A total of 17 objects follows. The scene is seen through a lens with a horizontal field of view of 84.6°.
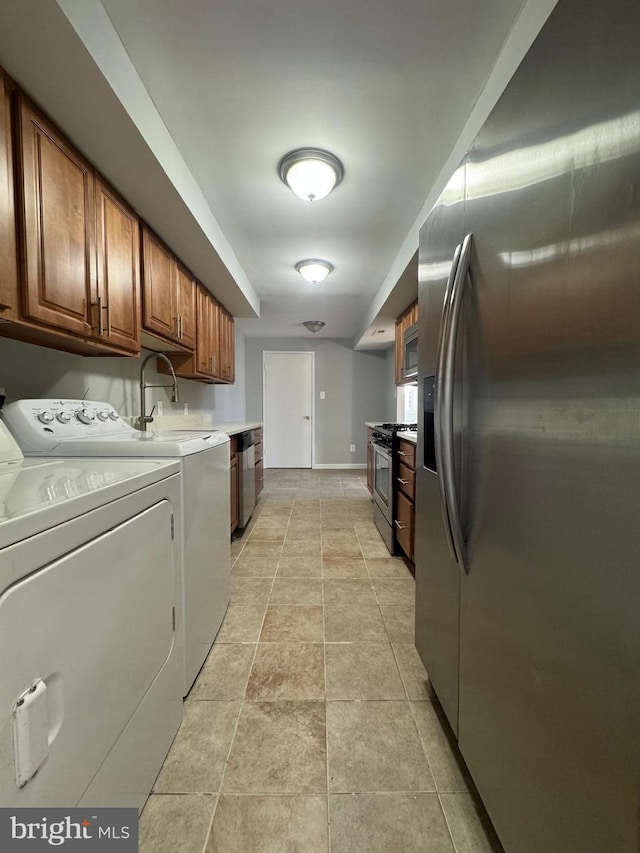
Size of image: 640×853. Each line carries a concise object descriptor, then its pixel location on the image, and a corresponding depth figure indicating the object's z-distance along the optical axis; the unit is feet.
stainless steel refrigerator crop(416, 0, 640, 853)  1.58
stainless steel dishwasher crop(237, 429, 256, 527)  9.82
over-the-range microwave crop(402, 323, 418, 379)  10.27
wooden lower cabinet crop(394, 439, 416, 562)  7.40
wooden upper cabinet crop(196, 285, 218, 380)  9.59
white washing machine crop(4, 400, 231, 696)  4.14
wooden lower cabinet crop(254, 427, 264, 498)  12.55
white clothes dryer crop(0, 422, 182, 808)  1.73
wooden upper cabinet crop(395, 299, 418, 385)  11.22
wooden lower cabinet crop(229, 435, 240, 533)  9.15
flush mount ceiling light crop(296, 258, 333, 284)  10.17
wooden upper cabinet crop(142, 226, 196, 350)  6.66
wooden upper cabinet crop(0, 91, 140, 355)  3.68
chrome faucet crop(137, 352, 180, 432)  6.73
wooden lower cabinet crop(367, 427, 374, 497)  12.94
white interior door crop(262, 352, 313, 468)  20.53
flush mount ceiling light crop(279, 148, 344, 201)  5.80
